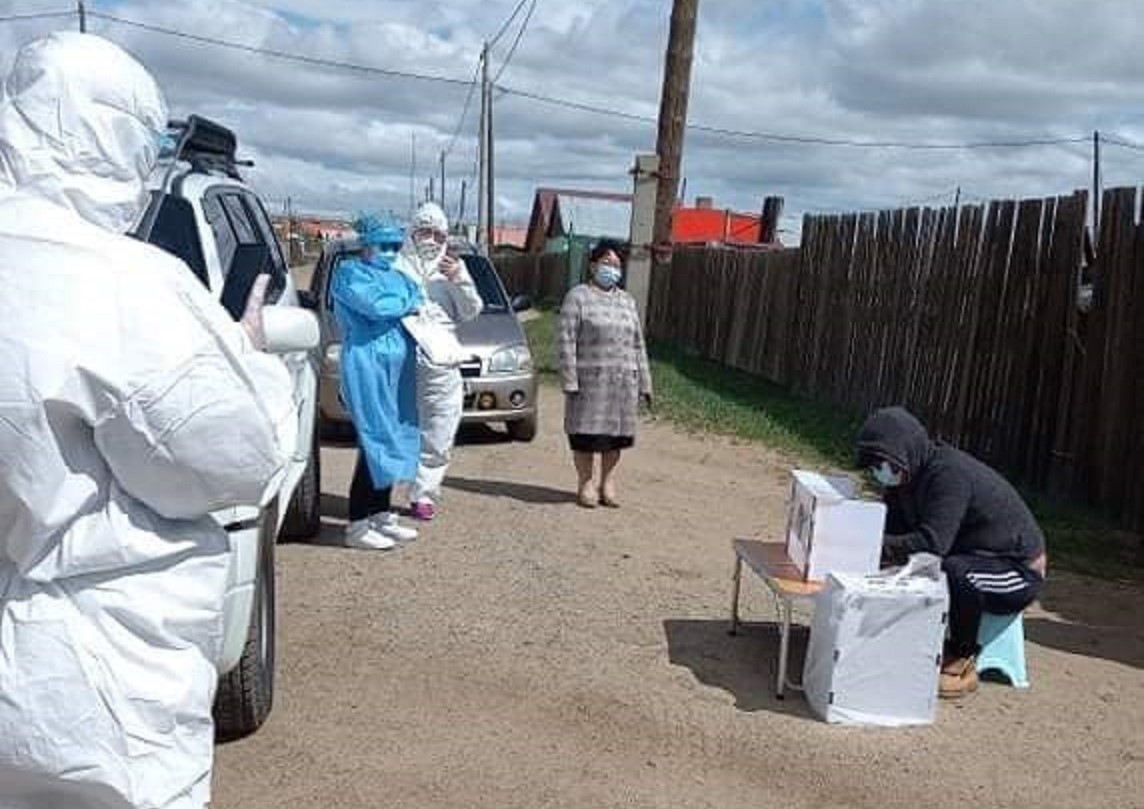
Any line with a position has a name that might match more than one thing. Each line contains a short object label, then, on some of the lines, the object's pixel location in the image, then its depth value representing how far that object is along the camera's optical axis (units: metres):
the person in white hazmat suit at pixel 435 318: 7.64
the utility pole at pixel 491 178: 42.94
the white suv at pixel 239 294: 3.70
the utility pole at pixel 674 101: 16.45
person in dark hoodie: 5.24
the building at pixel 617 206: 51.94
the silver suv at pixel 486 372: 10.64
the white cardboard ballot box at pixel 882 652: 4.88
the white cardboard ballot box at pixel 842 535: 5.17
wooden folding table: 5.13
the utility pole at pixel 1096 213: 9.08
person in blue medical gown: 6.96
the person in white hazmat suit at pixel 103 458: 1.93
